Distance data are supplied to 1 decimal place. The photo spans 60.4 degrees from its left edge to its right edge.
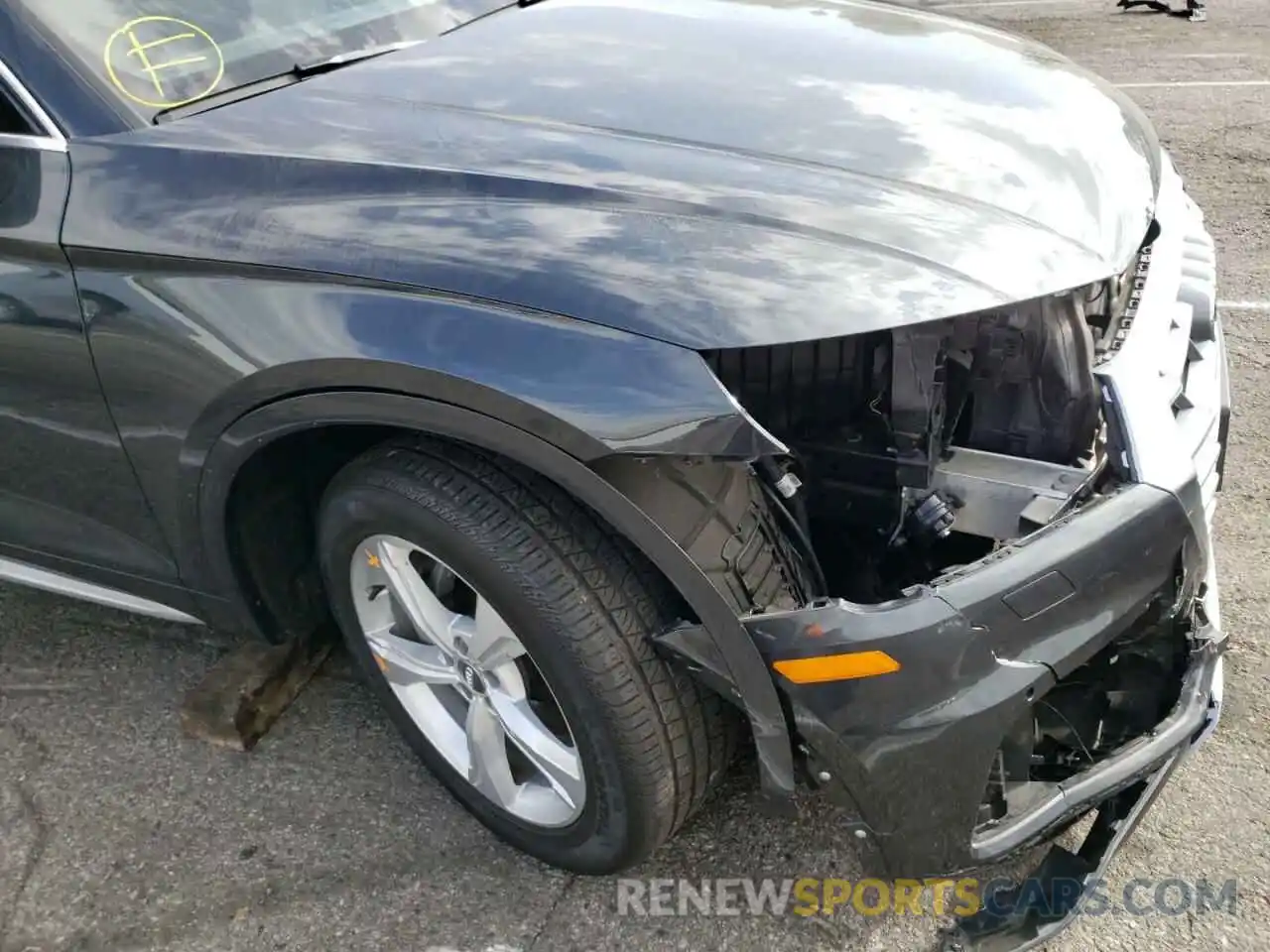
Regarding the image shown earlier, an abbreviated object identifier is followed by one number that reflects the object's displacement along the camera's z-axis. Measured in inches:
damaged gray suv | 64.6
